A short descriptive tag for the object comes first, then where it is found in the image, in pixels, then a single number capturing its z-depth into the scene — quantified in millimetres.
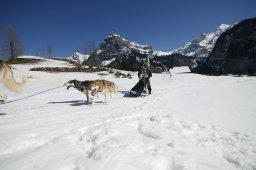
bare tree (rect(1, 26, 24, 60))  62669
